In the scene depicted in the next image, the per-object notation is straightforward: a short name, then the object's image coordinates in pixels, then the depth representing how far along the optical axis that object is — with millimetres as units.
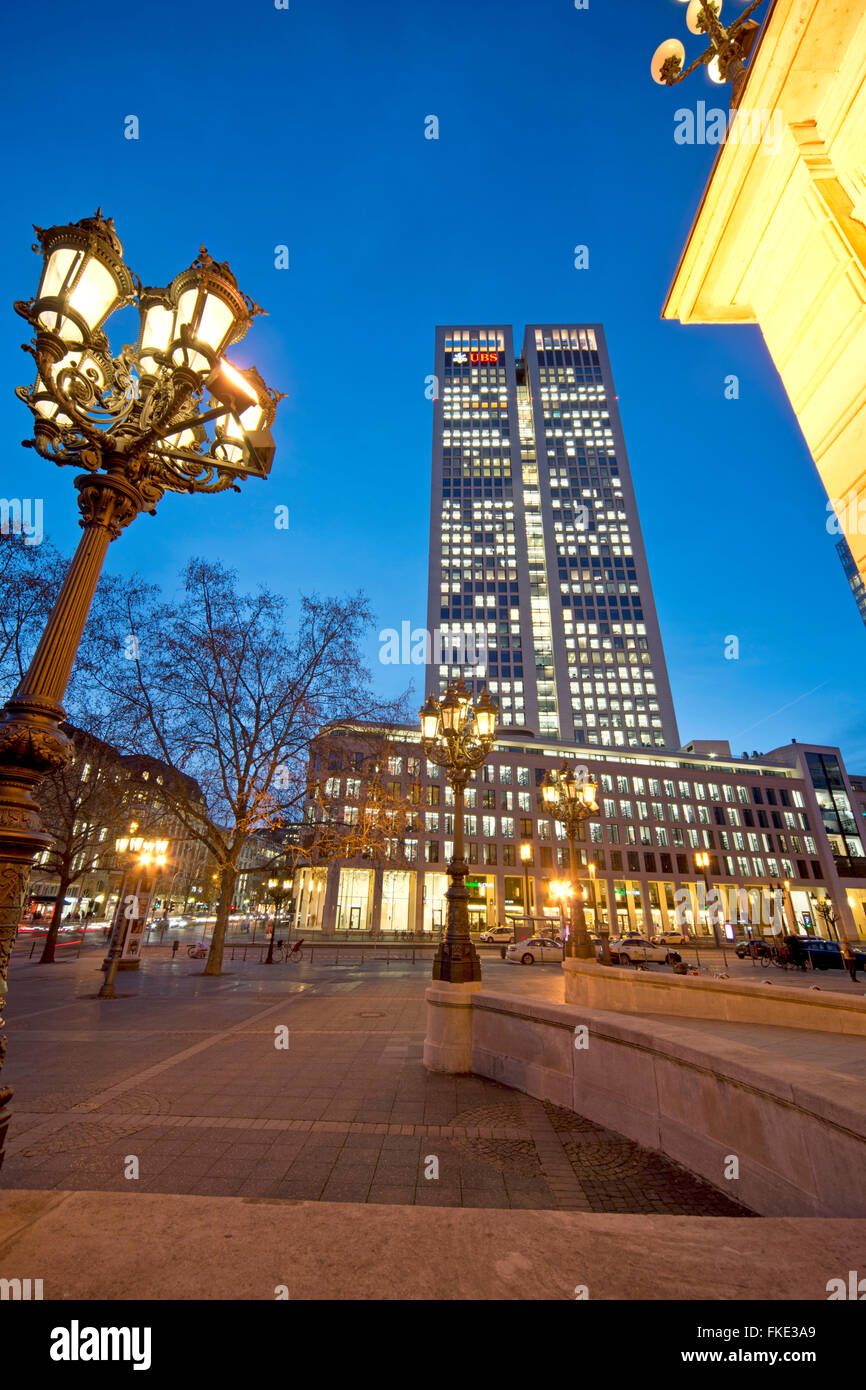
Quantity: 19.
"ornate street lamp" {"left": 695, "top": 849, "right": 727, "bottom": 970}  50219
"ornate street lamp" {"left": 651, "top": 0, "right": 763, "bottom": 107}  4012
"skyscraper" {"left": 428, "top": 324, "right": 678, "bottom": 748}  84375
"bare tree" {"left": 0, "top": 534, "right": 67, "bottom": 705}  18406
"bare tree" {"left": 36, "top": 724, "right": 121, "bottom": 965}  21547
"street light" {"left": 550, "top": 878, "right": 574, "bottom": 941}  39438
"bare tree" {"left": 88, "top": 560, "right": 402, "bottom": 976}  18562
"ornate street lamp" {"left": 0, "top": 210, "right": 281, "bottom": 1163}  3715
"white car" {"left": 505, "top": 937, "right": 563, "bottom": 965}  29938
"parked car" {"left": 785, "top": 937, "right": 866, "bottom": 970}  30844
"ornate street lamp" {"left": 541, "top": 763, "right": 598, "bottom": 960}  15031
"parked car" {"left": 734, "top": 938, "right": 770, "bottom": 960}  34969
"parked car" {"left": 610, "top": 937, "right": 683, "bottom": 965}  28719
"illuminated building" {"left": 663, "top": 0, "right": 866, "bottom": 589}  3736
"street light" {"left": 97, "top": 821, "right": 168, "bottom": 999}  13375
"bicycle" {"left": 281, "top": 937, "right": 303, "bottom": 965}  26669
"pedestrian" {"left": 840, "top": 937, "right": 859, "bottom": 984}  24053
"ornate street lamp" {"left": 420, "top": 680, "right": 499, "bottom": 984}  8523
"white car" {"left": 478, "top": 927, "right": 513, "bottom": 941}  43375
